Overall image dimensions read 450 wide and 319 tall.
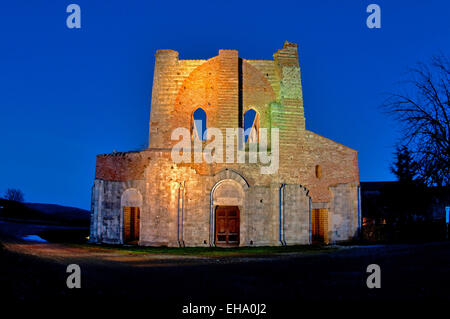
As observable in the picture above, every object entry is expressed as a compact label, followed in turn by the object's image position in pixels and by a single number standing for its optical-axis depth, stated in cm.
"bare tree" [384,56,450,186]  1168
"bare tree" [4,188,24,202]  7374
